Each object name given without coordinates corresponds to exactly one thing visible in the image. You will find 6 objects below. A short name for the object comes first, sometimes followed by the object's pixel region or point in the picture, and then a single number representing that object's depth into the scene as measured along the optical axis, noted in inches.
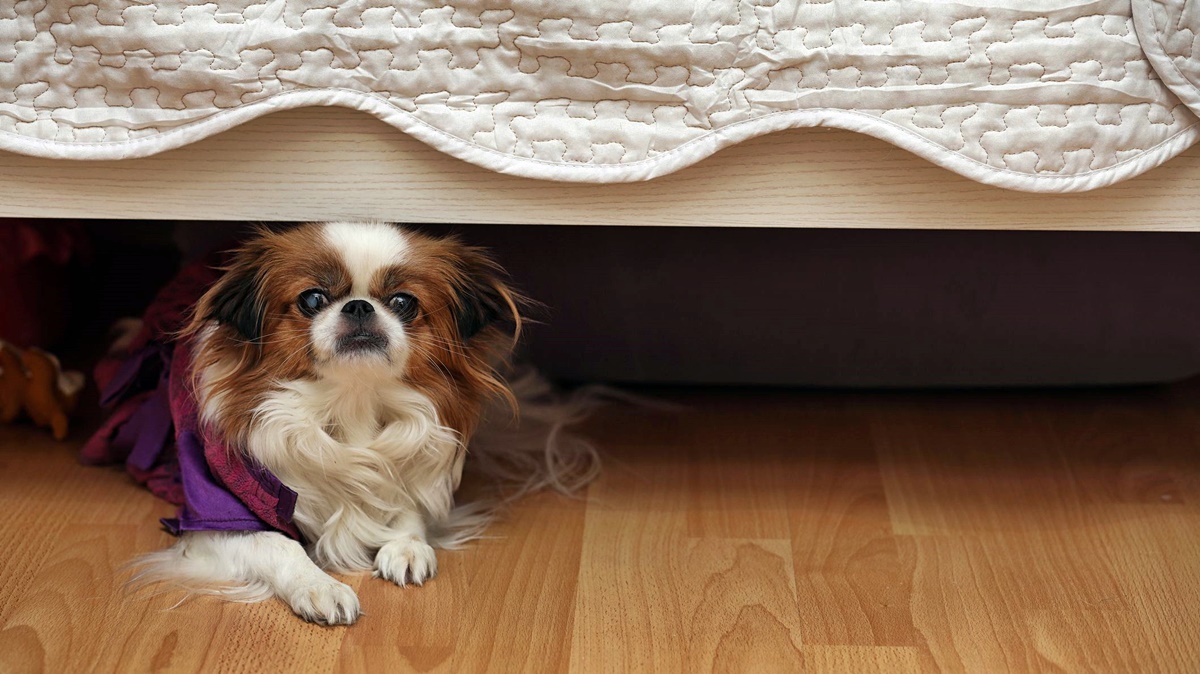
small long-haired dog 52.1
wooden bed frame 50.4
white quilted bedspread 47.3
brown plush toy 68.3
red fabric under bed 74.4
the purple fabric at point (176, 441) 53.6
